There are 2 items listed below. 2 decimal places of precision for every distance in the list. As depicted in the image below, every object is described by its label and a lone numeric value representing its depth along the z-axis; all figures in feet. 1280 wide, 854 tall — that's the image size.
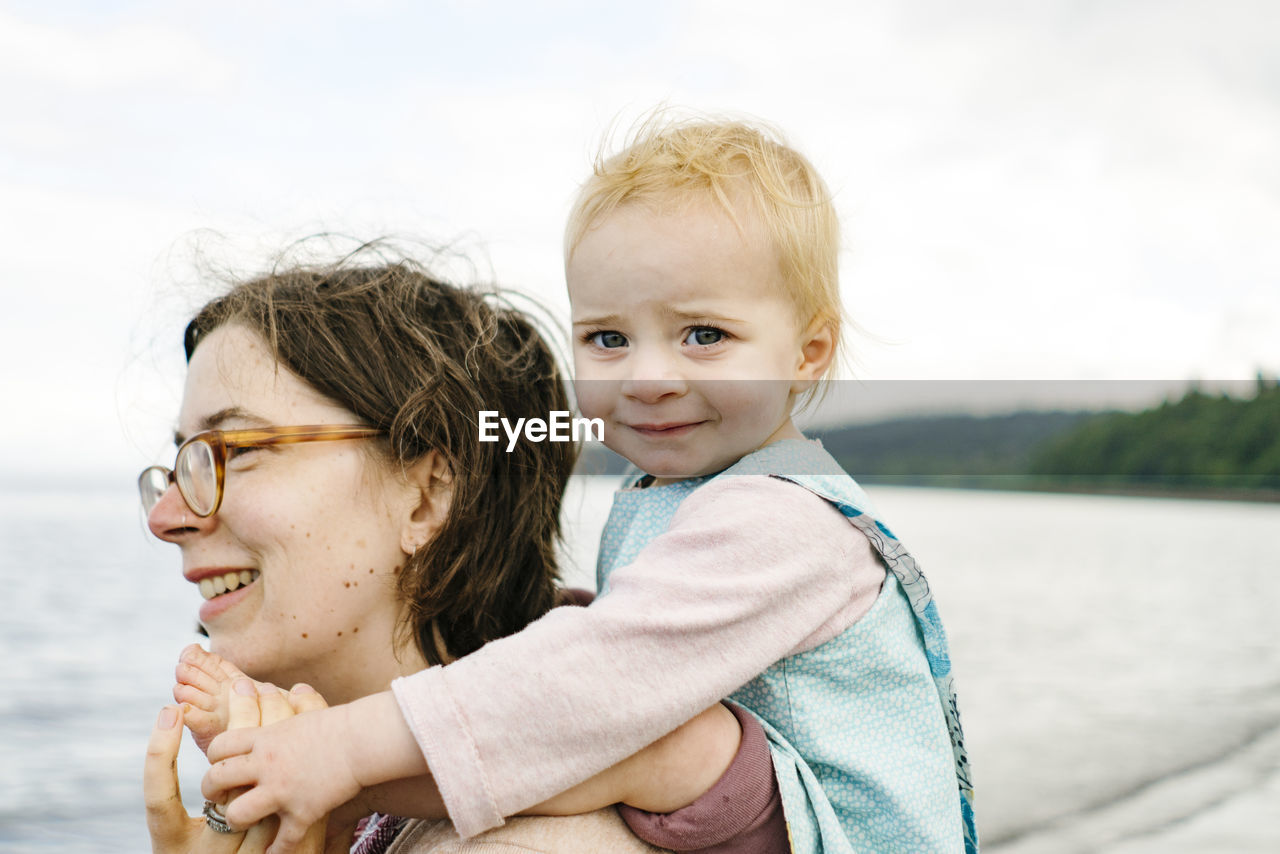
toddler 1.78
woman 2.29
